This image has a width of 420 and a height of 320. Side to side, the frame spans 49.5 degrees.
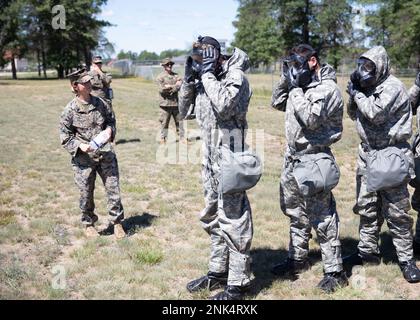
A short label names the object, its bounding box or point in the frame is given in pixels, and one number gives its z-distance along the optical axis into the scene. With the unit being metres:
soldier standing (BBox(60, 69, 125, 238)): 5.28
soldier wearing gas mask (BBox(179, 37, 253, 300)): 3.72
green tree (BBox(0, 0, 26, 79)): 43.28
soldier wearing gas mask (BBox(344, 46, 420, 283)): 4.04
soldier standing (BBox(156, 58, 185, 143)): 11.02
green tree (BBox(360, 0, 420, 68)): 41.81
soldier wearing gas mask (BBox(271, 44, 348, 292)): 3.87
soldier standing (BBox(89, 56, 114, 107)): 9.40
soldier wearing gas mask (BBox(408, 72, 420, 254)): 4.59
